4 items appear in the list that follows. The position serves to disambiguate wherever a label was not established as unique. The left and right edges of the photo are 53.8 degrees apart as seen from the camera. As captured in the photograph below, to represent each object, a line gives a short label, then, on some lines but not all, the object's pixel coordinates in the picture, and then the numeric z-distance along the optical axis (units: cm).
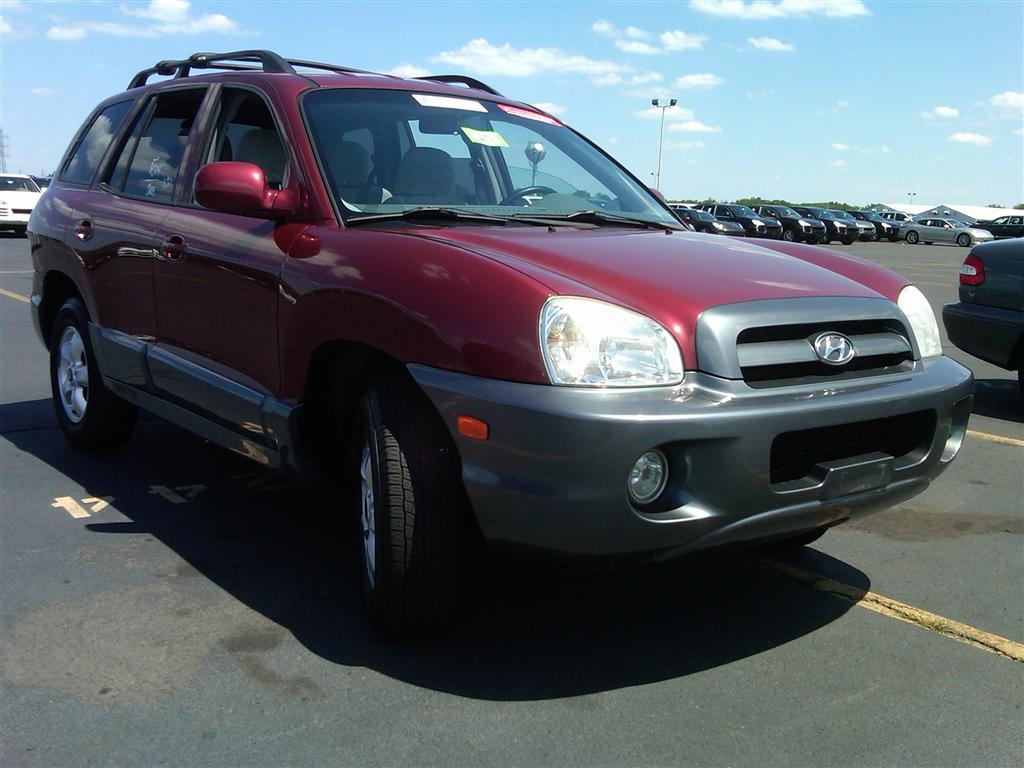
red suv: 264
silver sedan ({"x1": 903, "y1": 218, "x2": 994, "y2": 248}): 4509
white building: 5254
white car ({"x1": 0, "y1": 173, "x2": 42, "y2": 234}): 2605
